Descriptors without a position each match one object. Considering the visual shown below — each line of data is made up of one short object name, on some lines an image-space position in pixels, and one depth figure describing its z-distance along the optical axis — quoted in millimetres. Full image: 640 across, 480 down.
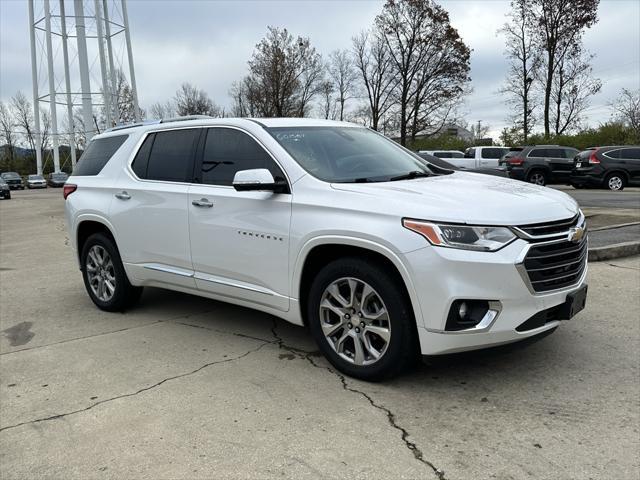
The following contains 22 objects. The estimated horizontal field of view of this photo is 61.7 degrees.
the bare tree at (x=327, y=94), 42750
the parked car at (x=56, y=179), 53688
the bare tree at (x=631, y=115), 38069
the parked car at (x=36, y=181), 55125
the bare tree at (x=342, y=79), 45112
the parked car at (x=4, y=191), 35750
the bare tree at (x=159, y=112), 56572
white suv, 3092
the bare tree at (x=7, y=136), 73875
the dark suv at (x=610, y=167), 19547
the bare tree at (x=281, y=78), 37500
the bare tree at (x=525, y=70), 37294
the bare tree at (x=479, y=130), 65981
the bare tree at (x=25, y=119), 73875
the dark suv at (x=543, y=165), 21141
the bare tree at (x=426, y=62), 39031
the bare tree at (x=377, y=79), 41125
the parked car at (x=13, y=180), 52812
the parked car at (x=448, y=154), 29781
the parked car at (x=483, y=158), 25031
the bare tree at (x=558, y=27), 35719
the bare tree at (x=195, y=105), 52812
